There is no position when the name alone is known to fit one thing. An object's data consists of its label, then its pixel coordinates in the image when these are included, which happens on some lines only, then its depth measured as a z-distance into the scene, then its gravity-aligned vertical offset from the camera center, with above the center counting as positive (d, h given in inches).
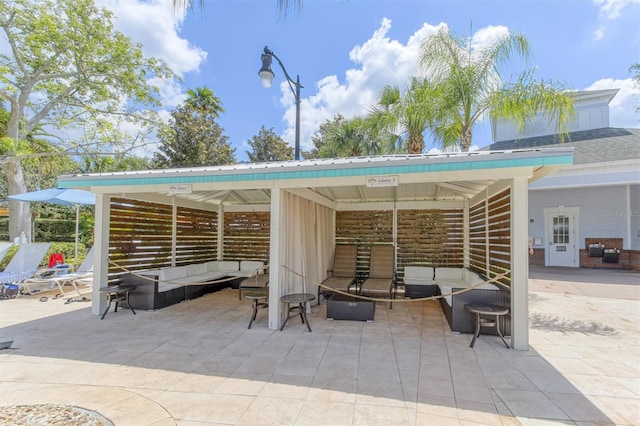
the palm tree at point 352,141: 549.0 +138.8
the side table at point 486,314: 190.5 -49.6
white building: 485.1 +35.8
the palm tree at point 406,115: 344.8 +122.1
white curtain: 247.3 -15.4
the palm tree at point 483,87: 299.1 +129.6
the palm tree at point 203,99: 739.9 +276.9
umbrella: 351.6 +27.4
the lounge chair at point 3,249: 362.0 -29.2
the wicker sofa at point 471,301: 205.0 -47.6
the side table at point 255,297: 233.5 -50.6
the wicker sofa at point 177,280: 280.8 -54.3
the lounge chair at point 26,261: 341.4 -41.5
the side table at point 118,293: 257.1 -55.6
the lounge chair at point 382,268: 317.7 -42.7
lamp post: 297.1 +134.1
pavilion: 187.5 +9.4
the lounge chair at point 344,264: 339.3 -40.5
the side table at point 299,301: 221.9 -50.1
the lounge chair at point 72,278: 327.8 -55.2
